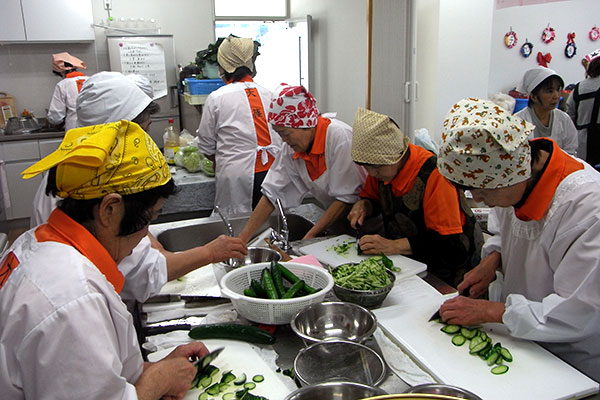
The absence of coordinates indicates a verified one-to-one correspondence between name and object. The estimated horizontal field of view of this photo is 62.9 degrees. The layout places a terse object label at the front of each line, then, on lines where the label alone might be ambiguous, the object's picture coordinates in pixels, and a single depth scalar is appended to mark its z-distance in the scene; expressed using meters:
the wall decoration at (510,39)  5.84
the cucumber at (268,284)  1.68
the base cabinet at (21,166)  5.71
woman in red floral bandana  2.61
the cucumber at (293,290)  1.68
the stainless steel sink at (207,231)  2.82
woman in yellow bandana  0.99
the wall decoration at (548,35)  5.94
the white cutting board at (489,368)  1.33
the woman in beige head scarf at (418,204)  2.21
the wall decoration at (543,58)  5.98
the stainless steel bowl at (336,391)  1.22
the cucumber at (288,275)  1.81
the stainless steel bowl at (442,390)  1.24
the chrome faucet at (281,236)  2.49
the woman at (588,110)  4.21
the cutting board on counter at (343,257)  2.09
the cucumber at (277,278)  1.72
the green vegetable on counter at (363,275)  1.81
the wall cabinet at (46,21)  5.68
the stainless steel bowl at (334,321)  1.58
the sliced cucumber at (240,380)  1.38
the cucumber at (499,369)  1.39
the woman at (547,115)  4.01
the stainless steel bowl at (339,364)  1.35
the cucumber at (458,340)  1.53
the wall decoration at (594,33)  6.09
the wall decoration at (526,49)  5.92
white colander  1.59
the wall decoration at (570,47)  6.02
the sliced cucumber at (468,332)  1.56
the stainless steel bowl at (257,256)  2.25
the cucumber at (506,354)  1.45
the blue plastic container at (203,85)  4.73
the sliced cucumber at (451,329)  1.59
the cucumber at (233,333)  1.57
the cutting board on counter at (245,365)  1.35
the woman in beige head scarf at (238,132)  3.70
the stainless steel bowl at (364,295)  1.76
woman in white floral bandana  1.47
